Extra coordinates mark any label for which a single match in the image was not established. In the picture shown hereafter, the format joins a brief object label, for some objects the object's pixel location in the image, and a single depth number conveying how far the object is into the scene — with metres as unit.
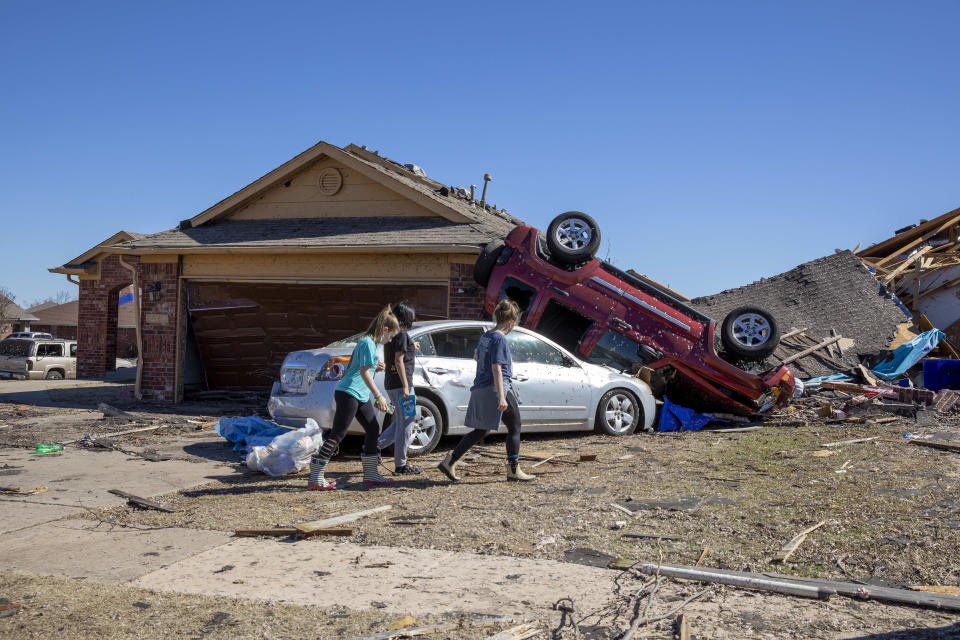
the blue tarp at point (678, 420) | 10.18
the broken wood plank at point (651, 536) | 4.69
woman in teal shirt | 6.44
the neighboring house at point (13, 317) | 47.77
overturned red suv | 9.99
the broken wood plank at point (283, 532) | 4.92
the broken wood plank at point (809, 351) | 12.46
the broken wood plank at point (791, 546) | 4.21
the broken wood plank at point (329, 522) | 4.94
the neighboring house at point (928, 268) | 16.69
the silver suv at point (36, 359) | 25.75
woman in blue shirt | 6.45
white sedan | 7.83
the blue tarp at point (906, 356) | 12.93
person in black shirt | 6.92
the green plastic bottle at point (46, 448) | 8.55
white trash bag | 7.07
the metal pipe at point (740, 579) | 3.68
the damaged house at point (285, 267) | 12.84
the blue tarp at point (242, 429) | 8.41
